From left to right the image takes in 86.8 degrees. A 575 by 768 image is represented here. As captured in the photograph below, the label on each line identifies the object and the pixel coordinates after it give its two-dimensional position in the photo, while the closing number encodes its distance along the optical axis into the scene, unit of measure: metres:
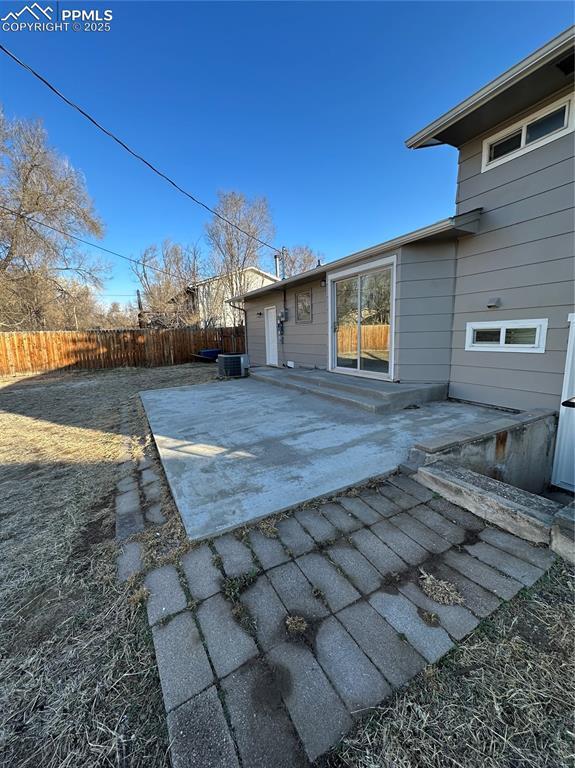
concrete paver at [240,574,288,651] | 1.24
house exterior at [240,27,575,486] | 3.29
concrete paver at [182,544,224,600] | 1.46
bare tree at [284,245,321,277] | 21.45
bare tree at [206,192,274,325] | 16.42
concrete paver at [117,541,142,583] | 1.62
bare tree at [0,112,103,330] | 11.30
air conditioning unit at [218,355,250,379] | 8.00
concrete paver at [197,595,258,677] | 1.15
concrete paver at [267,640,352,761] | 0.94
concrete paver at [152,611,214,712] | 1.06
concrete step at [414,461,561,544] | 1.74
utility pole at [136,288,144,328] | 21.03
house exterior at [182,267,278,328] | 17.91
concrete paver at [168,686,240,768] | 0.89
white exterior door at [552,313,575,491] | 3.29
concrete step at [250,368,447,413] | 4.20
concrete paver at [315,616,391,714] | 1.03
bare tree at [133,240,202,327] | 19.02
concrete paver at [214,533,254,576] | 1.58
